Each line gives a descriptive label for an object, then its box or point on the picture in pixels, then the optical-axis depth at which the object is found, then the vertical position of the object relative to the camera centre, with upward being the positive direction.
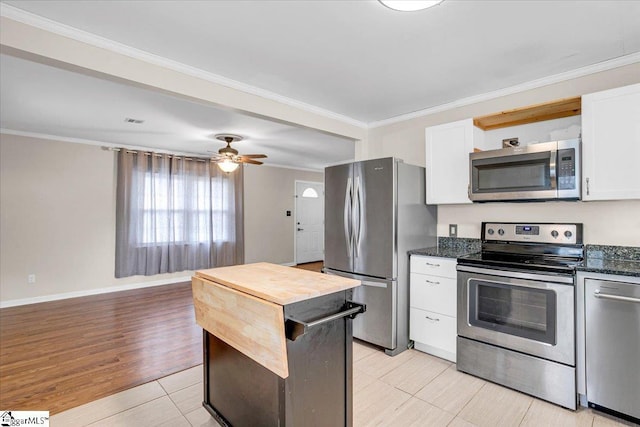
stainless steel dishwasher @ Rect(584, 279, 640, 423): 1.84 -0.83
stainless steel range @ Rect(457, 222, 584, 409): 2.06 -0.73
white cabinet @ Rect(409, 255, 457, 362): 2.69 -0.86
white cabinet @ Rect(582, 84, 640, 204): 2.10 +0.50
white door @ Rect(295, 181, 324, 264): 7.95 -0.20
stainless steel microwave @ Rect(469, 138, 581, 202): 2.31 +0.34
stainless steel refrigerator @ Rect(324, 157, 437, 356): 2.87 -0.22
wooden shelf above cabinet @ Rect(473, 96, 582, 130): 2.47 +0.89
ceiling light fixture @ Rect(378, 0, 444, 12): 1.67 +1.17
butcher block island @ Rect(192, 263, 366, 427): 1.31 -0.63
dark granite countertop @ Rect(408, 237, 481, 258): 2.91 -0.37
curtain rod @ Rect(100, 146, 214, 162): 5.17 +1.10
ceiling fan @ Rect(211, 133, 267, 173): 4.67 +0.88
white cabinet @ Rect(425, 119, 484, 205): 2.89 +0.54
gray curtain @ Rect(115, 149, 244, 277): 5.25 -0.02
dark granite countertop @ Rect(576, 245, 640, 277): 1.91 -0.35
